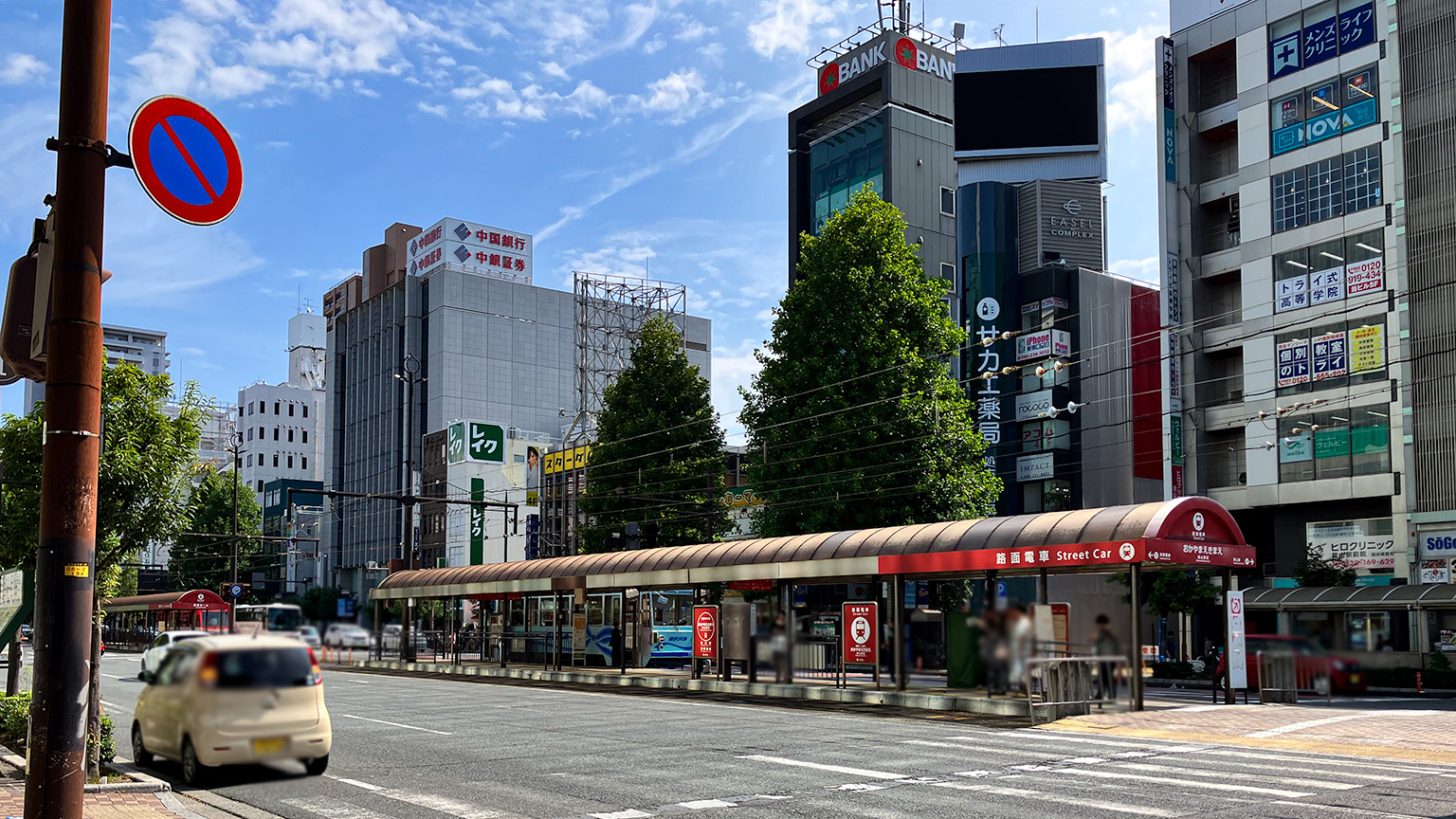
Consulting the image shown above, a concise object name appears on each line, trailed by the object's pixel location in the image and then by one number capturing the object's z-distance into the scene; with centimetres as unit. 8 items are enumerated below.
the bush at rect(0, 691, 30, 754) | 2323
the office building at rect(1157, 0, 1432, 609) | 6794
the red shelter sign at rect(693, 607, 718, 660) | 5616
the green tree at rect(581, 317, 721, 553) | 8525
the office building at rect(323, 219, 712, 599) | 17462
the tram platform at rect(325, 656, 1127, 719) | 4331
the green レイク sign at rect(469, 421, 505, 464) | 12688
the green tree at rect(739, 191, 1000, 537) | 6619
